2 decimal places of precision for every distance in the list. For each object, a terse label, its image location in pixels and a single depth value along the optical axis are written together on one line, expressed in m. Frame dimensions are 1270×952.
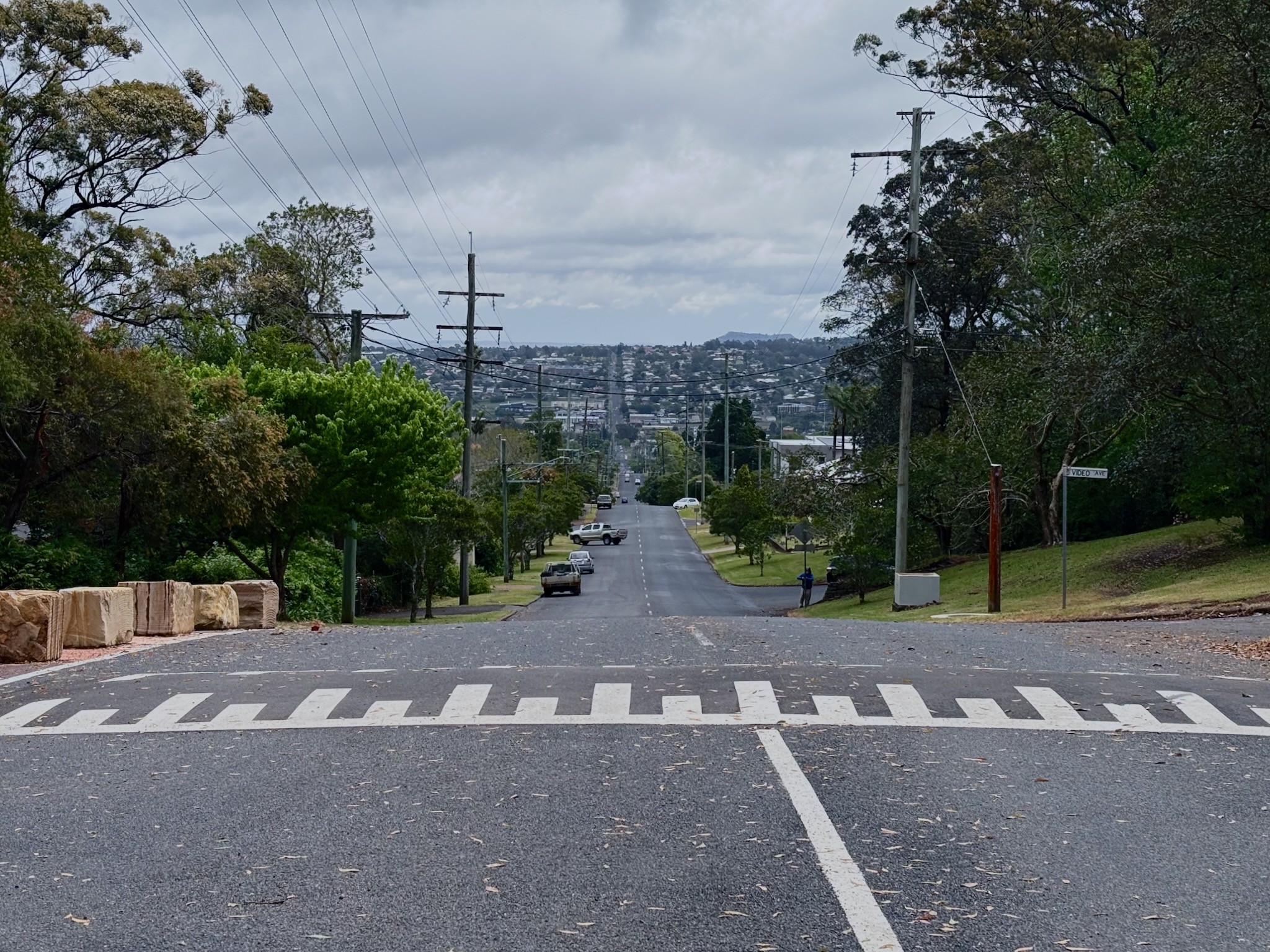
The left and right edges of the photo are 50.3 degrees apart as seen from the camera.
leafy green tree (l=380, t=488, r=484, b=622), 40.59
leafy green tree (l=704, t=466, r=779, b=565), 71.25
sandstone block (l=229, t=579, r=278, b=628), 21.31
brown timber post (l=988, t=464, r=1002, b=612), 29.45
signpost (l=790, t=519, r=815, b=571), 57.12
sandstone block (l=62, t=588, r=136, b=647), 16.38
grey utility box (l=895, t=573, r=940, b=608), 34.03
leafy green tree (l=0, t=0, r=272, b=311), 39.25
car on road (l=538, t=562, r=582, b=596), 58.75
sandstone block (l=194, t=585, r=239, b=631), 20.00
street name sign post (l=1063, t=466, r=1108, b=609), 24.48
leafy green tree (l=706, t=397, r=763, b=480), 145.62
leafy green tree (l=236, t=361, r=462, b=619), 32.00
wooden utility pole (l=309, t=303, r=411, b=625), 35.73
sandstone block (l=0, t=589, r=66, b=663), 14.74
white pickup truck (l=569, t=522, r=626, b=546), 98.38
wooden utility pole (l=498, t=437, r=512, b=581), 68.56
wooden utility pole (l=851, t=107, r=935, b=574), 35.62
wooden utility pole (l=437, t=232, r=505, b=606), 46.59
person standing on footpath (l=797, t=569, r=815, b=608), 48.06
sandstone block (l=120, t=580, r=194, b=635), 18.34
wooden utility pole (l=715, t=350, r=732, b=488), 105.31
